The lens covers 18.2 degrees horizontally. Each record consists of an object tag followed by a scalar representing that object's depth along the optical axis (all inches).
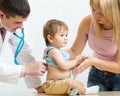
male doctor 89.3
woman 92.2
